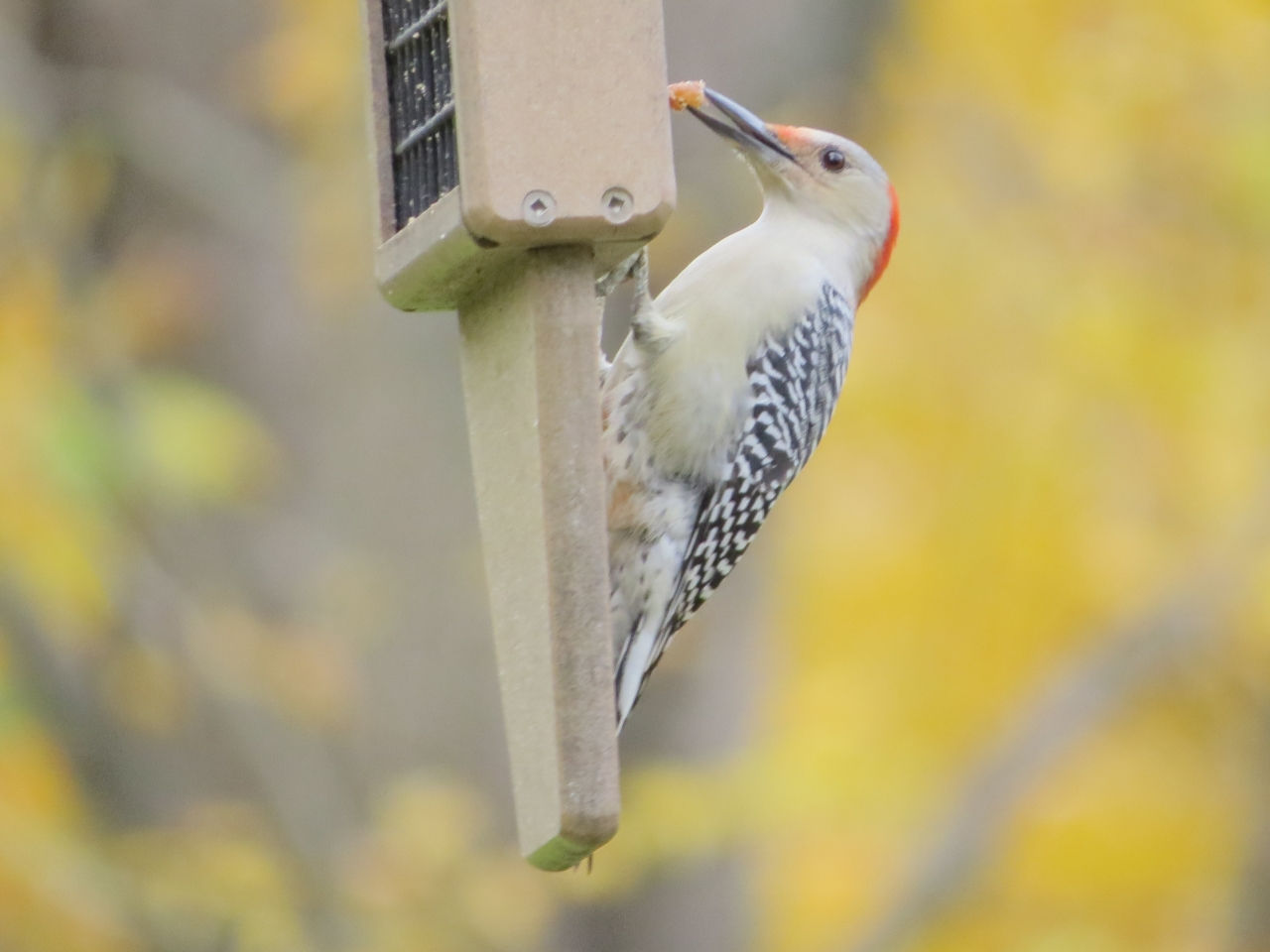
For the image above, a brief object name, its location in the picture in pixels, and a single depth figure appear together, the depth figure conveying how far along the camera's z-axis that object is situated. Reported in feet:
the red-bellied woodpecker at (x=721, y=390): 26.71
